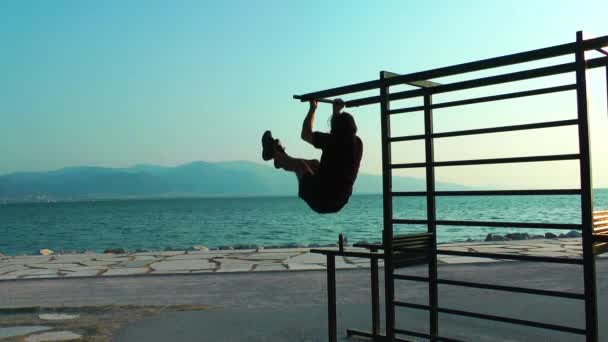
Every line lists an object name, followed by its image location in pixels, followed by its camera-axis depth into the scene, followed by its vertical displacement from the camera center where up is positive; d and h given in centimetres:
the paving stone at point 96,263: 1400 -155
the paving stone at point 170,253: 1588 -151
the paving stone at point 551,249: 1404 -135
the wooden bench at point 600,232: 402 -27
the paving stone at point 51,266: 1366 -156
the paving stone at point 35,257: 1626 -162
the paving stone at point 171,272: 1195 -150
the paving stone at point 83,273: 1200 -155
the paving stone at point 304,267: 1180 -144
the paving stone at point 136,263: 1345 -152
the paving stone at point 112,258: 1501 -155
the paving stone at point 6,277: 1185 -157
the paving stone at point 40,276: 1182 -155
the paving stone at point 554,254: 1298 -136
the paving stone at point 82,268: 1295 -155
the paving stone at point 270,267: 1186 -146
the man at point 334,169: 453 +22
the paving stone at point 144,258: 1483 -152
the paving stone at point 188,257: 1472 -150
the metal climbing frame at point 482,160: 399 +39
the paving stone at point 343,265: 1181 -141
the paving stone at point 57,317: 764 -155
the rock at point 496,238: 2080 -156
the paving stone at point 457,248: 1487 -137
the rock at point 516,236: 2244 -166
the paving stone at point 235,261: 1318 -147
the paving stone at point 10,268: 1320 -159
